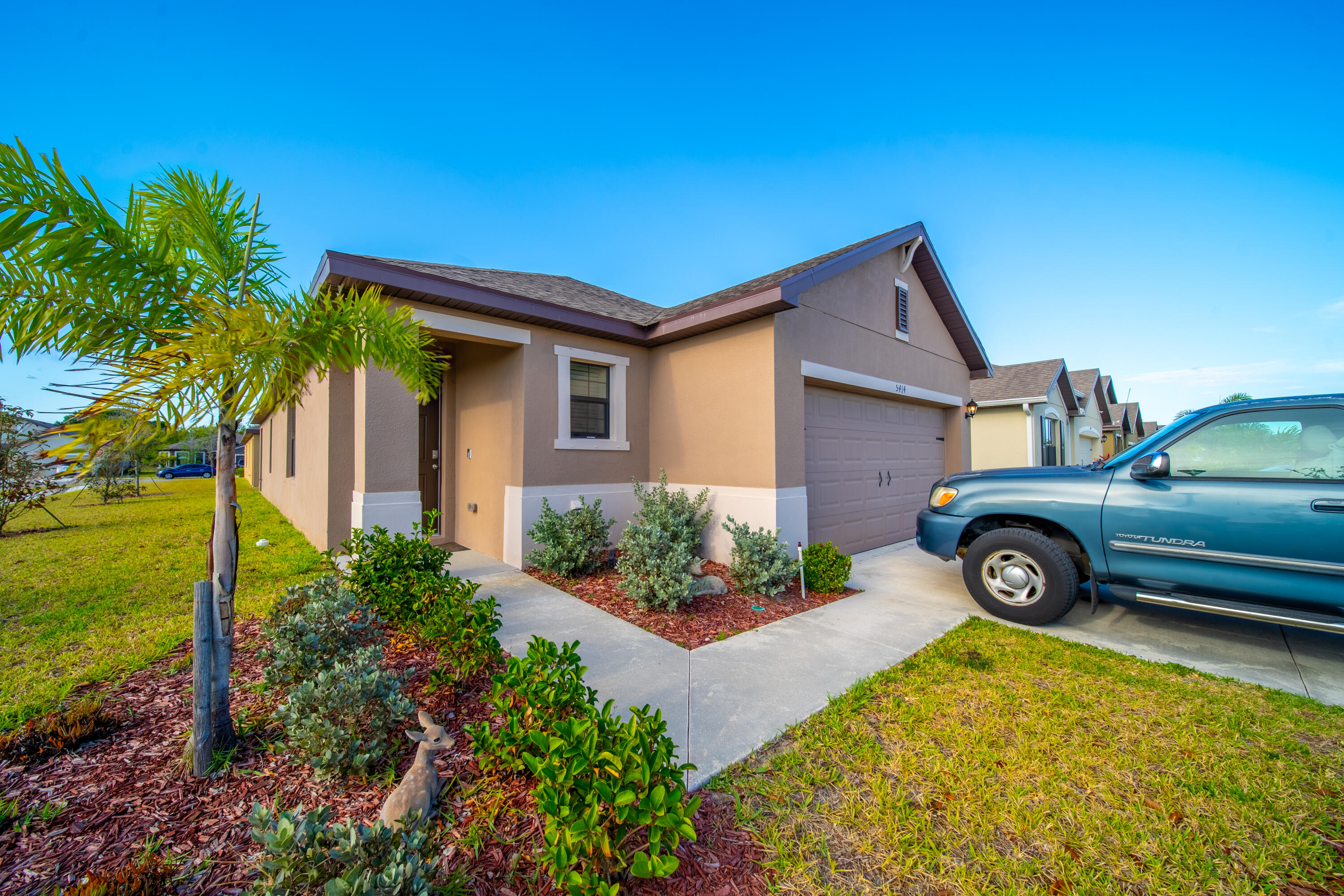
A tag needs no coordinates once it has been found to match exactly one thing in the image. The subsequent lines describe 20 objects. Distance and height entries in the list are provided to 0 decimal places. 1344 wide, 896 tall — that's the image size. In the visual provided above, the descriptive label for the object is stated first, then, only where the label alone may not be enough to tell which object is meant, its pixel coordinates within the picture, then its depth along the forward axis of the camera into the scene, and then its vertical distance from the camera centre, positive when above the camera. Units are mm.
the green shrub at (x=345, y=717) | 2225 -1243
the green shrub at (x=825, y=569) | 5523 -1265
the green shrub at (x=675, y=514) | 5973 -693
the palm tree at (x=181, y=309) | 1816 +717
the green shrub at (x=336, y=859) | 1350 -1185
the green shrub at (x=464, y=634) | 2977 -1112
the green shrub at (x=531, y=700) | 2119 -1085
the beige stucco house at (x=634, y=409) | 6043 +803
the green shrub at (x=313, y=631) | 2818 -1069
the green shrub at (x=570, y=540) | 6035 -1006
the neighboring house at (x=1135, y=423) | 28859 +2287
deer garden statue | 1977 -1399
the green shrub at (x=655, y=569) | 4836 -1154
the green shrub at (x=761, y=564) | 5383 -1192
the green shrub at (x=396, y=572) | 3770 -912
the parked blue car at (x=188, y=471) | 36938 -495
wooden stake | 2234 -1040
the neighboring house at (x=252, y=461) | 21766 +205
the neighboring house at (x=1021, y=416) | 15281 +1469
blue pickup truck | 3473 -532
